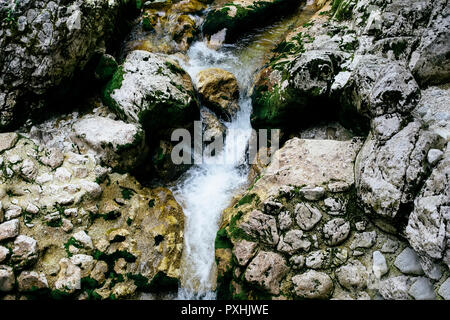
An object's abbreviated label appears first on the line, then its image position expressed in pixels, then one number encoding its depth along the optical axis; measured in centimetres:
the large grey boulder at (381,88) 427
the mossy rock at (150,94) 612
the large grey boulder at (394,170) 367
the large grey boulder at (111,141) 573
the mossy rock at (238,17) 870
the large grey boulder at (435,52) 434
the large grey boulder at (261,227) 446
